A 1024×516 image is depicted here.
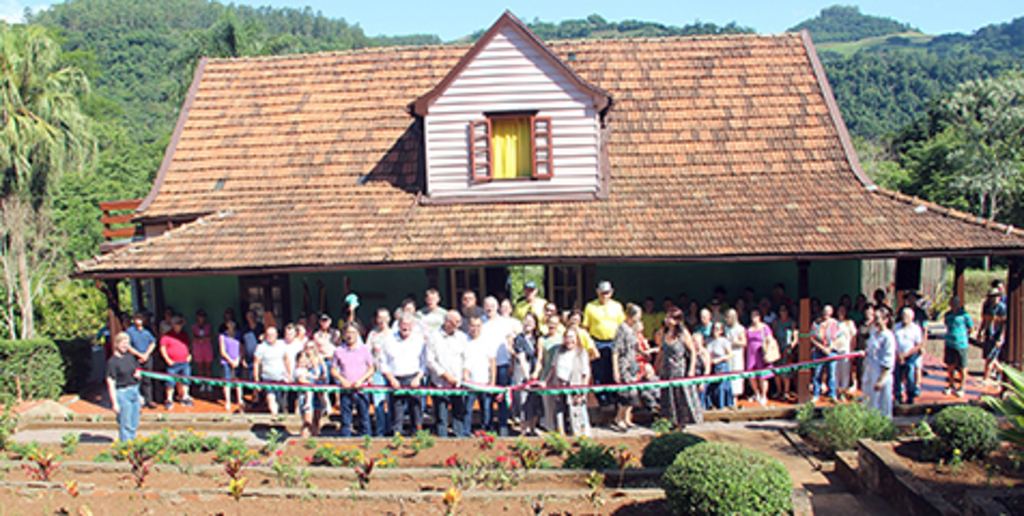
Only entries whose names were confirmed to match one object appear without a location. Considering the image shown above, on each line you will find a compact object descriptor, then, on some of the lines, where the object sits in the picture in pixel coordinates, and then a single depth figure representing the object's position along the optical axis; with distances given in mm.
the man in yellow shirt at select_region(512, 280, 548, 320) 11602
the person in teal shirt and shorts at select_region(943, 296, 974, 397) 11711
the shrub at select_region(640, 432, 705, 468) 8109
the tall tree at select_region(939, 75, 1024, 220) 34781
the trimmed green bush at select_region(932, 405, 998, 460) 7973
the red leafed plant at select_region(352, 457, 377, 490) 8109
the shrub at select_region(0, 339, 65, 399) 13750
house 12414
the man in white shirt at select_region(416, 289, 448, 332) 11586
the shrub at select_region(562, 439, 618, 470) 8266
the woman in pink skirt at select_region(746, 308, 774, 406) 11586
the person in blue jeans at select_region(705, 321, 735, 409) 11156
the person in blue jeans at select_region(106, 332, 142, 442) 10266
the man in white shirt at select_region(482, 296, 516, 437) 10438
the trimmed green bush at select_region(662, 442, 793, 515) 6375
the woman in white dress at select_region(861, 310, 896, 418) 10133
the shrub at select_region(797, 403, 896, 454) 8805
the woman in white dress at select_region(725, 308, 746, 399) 11367
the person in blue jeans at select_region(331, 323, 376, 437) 10177
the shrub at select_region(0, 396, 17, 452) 9814
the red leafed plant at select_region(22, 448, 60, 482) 8492
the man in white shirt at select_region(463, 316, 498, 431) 10164
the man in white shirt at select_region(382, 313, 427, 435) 10180
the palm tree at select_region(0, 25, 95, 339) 15766
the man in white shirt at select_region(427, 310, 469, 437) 10133
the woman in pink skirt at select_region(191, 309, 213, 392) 13250
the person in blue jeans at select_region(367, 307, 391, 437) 10295
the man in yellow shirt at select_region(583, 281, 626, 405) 11180
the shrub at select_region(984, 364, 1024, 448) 6859
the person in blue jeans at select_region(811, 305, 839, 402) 11420
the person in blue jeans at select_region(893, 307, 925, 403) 10805
